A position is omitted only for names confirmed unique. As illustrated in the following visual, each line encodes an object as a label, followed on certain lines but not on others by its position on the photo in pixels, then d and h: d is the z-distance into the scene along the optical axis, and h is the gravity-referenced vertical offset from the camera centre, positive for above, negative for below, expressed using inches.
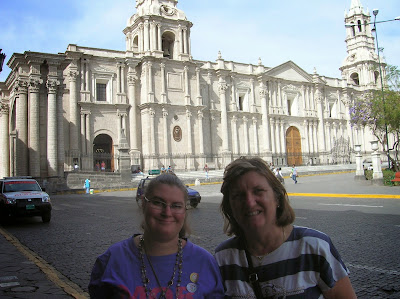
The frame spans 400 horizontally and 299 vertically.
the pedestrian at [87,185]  973.9 -31.9
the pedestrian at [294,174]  1037.7 -28.5
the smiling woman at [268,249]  79.8 -19.3
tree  985.5 +151.3
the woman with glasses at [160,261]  78.8 -20.5
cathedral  994.7 +231.4
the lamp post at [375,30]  820.0 +286.8
